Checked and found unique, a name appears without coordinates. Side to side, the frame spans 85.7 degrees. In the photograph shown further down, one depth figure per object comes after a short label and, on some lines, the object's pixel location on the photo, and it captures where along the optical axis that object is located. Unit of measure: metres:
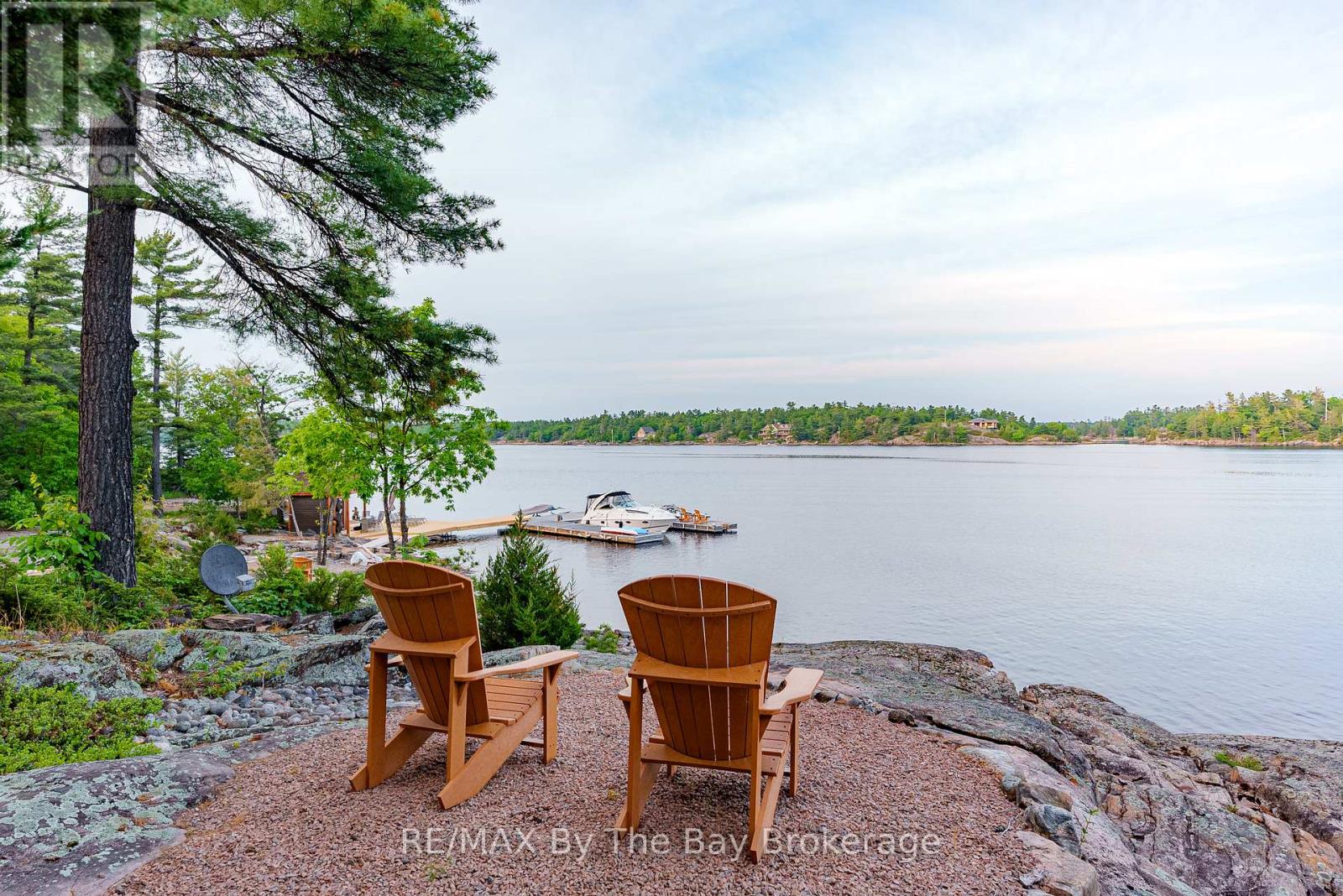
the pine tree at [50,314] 19.45
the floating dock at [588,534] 33.50
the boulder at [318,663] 5.52
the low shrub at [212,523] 19.00
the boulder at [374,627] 7.21
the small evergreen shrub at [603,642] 8.31
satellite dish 8.05
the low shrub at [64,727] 3.74
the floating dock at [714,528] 34.94
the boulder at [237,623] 7.36
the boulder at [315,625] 7.45
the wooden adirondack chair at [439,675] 3.25
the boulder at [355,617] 7.79
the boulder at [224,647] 5.62
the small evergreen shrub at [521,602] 7.31
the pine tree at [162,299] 21.83
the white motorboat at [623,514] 34.81
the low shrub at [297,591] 8.55
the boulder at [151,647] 5.43
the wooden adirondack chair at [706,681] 2.93
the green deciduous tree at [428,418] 8.32
